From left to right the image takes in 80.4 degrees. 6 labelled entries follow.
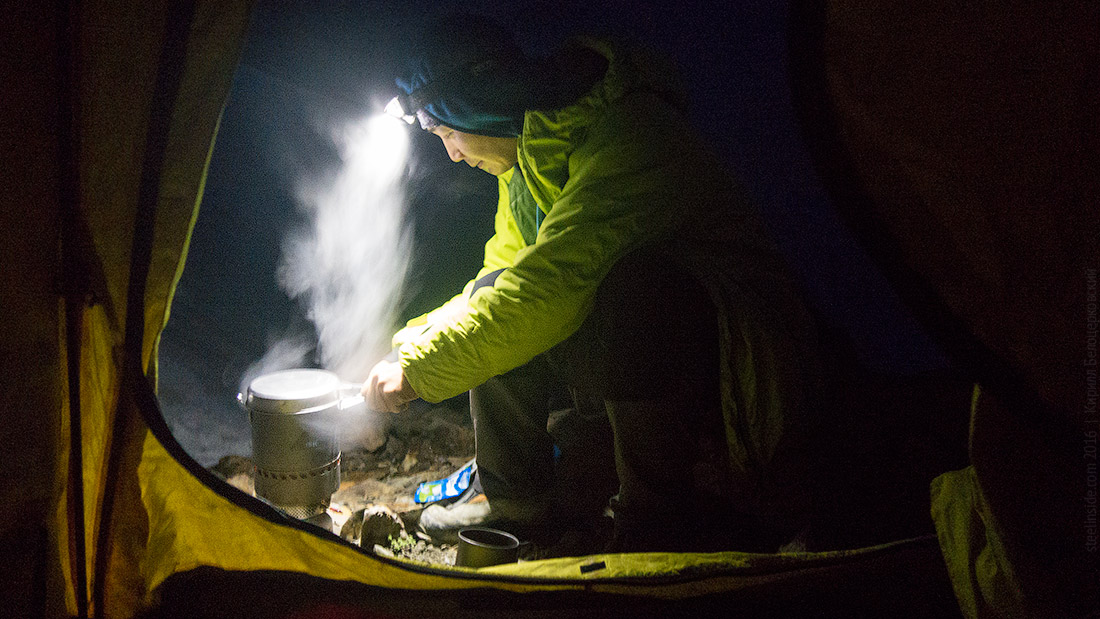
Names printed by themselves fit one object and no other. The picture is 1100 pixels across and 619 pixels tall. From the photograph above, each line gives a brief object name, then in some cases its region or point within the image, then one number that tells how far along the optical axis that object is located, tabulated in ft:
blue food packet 6.03
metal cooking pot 4.92
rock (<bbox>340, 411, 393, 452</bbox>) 7.34
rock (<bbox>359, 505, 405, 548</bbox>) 5.42
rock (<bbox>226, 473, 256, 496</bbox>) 6.58
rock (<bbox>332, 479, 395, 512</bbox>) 6.45
